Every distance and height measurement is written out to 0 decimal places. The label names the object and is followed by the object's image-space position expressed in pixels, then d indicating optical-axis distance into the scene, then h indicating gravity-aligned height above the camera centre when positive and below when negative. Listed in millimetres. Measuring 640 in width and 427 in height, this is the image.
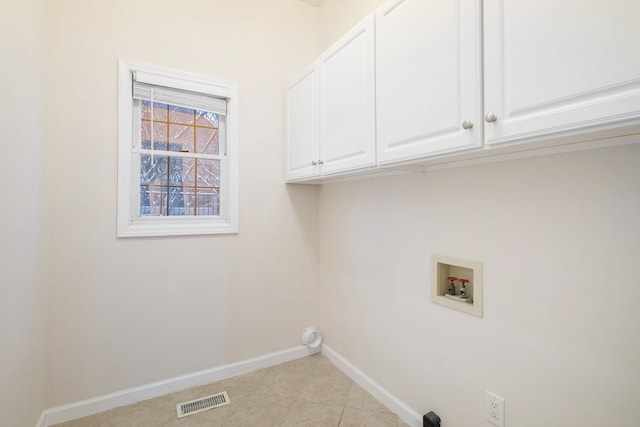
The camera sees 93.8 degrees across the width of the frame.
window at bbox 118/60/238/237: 1883 +439
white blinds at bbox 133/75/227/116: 1953 +825
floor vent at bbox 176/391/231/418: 1795 -1165
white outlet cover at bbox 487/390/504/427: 1270 -828
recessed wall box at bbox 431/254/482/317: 1366 -329
